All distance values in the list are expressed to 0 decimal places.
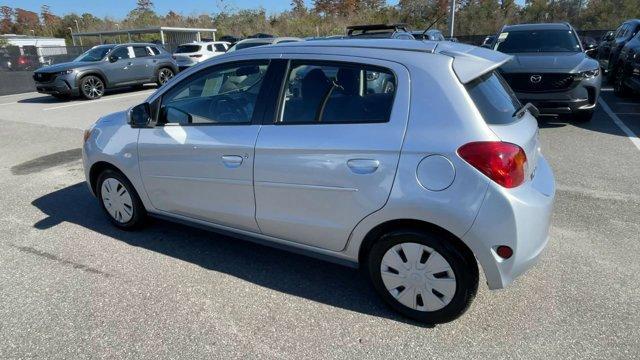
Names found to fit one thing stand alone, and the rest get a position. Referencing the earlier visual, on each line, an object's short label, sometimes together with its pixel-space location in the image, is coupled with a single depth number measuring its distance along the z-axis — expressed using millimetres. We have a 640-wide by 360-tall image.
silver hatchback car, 2408
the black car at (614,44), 11484
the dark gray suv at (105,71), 13555
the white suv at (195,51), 19500
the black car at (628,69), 8954
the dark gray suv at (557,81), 7188
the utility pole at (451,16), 21719
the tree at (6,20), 83938
